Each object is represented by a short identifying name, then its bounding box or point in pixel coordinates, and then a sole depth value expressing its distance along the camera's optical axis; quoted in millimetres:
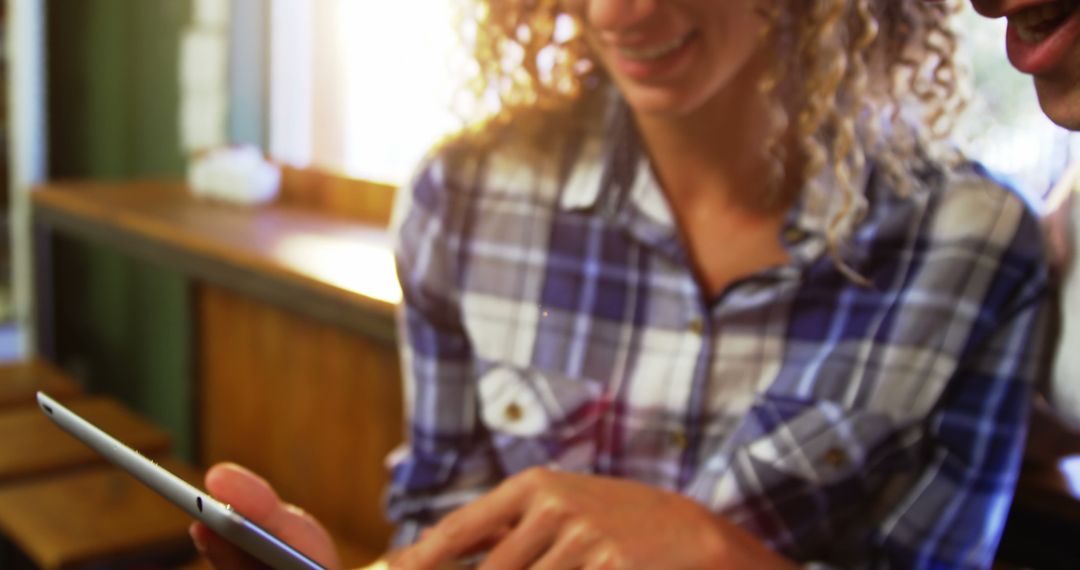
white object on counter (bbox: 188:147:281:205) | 2031
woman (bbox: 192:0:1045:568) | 737
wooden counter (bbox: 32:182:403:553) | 1503
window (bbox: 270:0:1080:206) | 1910
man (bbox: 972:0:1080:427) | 412
